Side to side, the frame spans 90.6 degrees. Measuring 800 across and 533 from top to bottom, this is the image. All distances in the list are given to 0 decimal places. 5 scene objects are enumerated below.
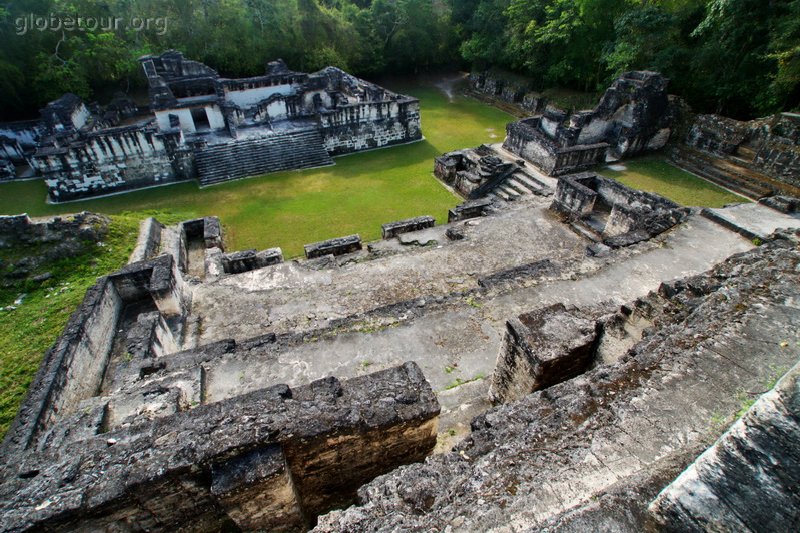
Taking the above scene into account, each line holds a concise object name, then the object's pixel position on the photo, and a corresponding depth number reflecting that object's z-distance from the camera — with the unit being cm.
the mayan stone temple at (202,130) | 1574
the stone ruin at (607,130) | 1589
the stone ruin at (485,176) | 1539
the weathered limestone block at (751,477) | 218
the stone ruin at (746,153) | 1395
